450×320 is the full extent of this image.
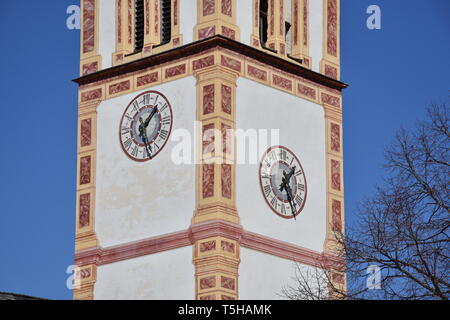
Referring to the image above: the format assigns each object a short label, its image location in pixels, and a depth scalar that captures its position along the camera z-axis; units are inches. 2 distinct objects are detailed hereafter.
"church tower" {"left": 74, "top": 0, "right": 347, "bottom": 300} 2192.4
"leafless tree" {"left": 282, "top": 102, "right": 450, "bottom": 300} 1477.6
